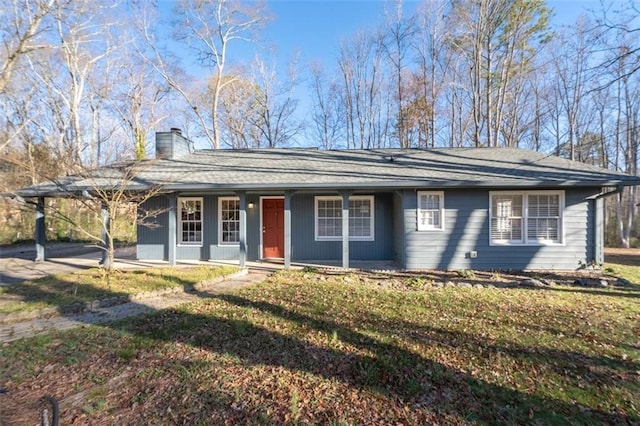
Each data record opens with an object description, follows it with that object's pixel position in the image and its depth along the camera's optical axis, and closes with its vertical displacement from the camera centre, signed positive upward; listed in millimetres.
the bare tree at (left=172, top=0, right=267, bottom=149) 20500 +12306
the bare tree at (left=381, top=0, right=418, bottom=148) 21500 +8179
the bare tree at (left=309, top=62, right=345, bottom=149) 24422 +7135
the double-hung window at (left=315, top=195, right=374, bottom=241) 10641 -229
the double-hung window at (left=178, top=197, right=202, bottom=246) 10875 -346
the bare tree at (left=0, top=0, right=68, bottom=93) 12766 +7498
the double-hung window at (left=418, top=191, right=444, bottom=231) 9195 +46
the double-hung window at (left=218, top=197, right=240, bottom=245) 10859 -307
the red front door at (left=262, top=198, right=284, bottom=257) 10992 -556
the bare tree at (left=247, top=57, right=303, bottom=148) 23672 +7742
